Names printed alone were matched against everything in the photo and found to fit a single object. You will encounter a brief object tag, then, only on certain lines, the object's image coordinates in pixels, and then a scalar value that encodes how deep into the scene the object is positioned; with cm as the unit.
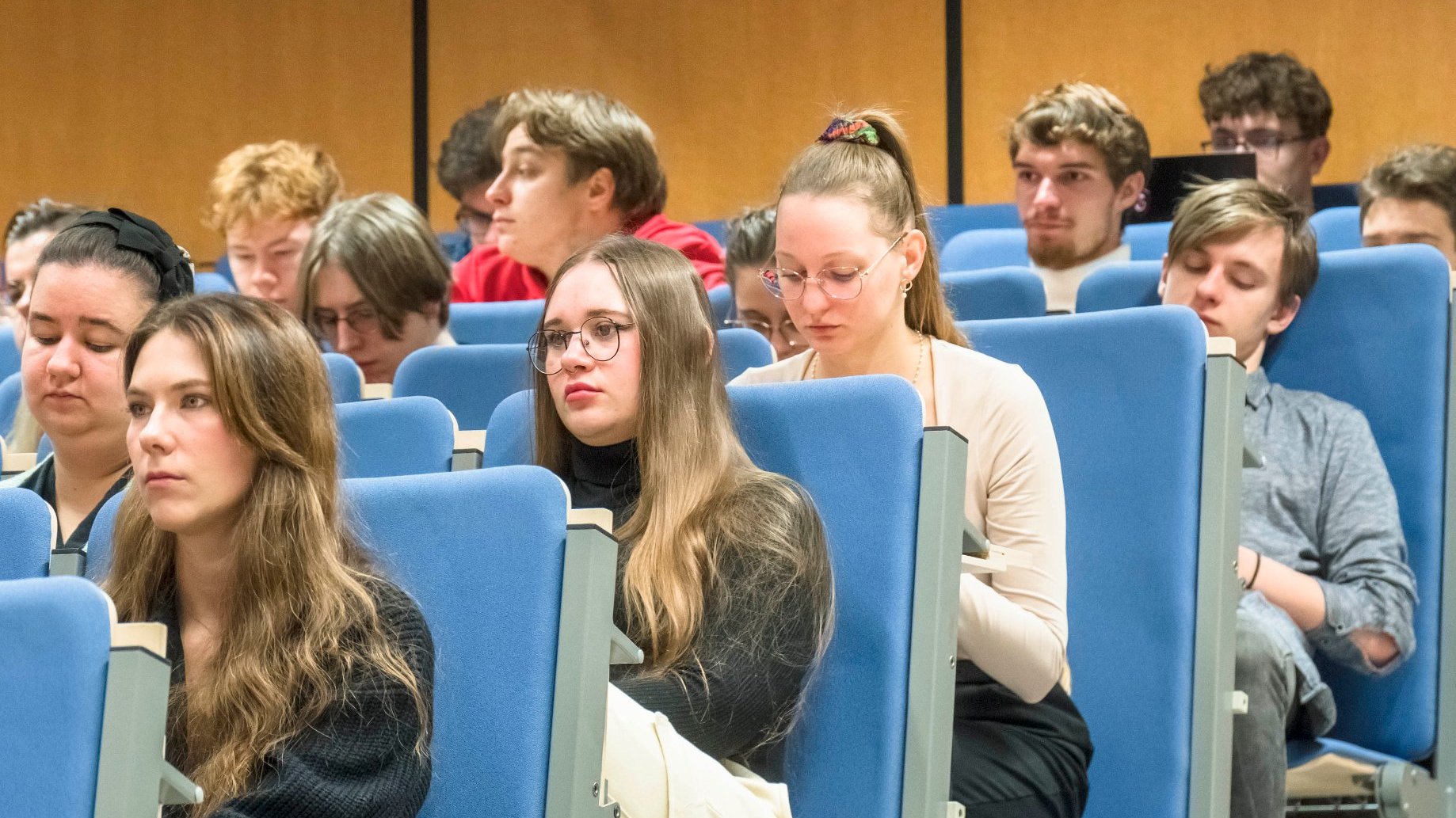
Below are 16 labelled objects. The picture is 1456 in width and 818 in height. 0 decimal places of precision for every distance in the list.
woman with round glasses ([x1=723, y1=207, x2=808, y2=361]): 719
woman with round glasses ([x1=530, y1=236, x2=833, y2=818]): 601
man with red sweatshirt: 748
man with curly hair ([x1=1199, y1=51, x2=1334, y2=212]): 847
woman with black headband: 648
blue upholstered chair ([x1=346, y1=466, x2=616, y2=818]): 595
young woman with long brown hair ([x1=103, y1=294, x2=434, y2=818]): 587
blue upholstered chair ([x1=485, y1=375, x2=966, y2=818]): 614
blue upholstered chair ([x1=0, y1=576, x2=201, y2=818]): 569
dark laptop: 785
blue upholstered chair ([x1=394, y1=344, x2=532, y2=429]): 699
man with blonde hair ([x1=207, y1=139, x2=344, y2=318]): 783
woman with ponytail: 629
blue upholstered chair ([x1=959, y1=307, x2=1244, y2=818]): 642
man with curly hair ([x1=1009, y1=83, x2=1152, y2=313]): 770
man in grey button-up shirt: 659
